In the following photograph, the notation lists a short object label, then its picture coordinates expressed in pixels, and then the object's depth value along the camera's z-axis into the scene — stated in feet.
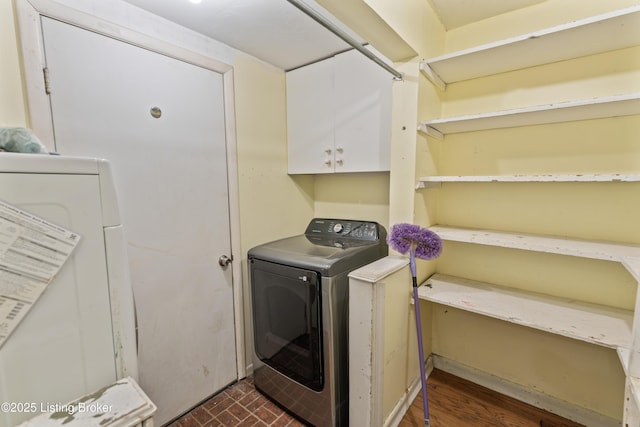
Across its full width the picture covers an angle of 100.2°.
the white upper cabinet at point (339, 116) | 5.80
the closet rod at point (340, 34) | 2.93
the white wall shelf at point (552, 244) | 3.71
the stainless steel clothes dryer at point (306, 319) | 4.72
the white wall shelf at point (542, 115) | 3.75
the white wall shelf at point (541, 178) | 3.63
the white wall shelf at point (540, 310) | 3.87
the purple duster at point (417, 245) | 4.52
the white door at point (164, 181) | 4.14
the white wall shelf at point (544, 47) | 3.64
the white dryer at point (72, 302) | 1.84
